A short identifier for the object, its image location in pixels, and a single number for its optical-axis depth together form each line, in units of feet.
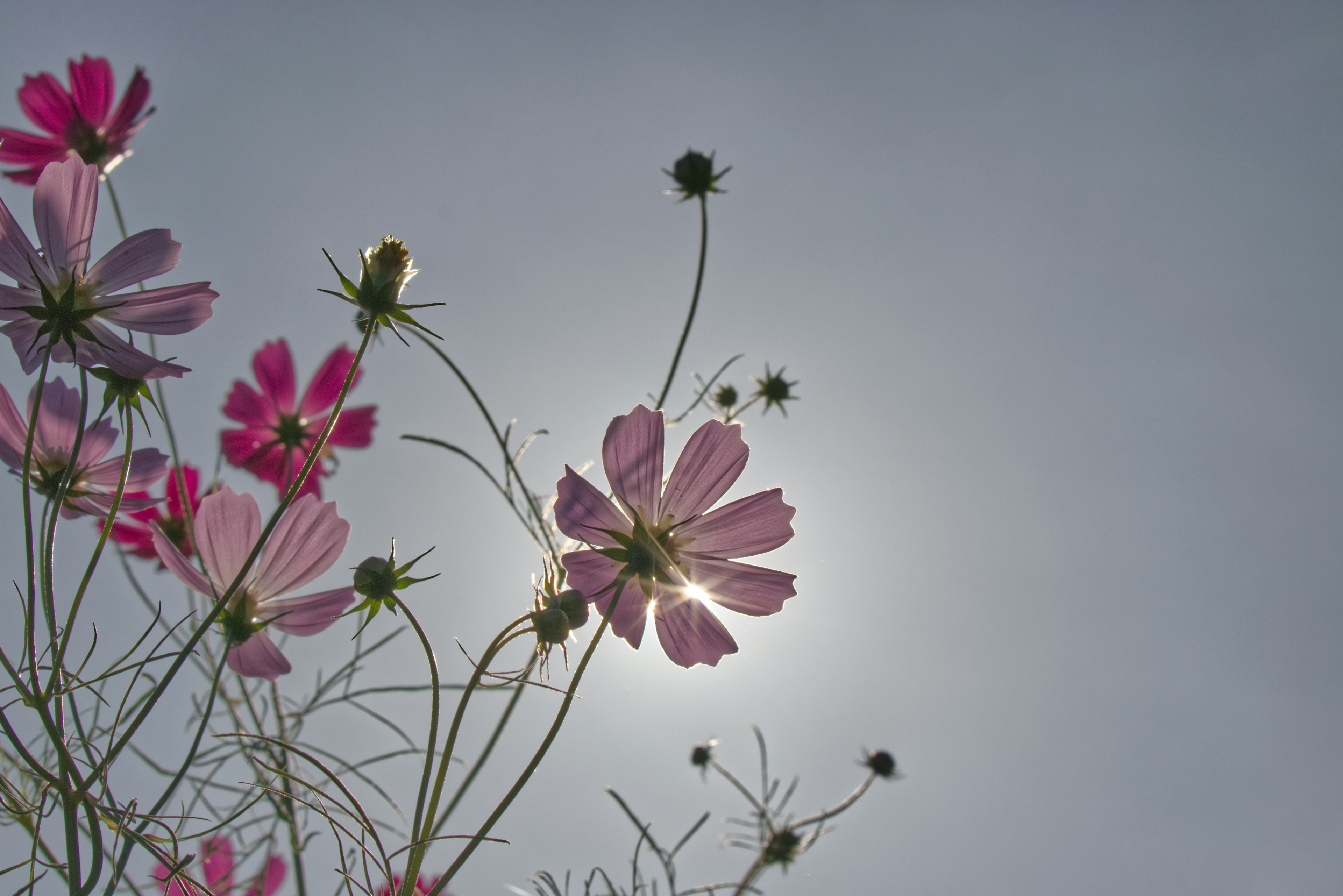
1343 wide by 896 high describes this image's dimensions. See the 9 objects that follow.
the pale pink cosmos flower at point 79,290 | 1.50
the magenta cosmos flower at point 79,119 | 2.78
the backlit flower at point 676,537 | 1.83
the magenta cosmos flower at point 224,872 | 2.32
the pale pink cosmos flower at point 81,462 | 1.85
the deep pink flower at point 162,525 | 2.33
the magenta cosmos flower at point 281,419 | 3.06
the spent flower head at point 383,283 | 1.66
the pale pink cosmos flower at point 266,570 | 1.74
